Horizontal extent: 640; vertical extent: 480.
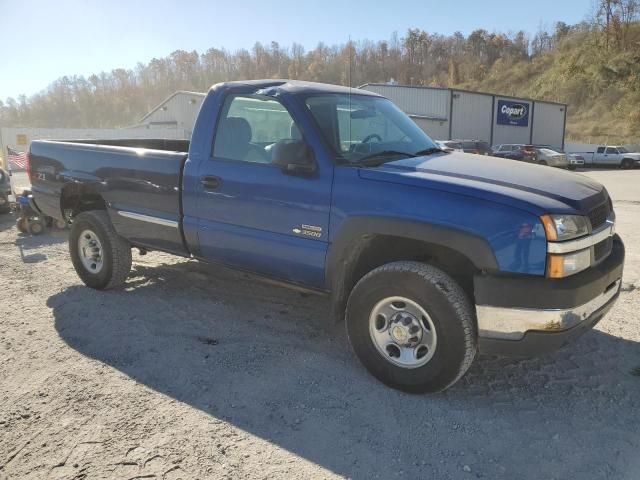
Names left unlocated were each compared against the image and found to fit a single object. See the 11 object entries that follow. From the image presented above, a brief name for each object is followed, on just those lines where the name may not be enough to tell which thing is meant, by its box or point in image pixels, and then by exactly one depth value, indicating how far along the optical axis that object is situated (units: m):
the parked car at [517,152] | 28.83
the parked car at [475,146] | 25.85
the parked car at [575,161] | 32.03
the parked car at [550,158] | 28.84
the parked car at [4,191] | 9.41
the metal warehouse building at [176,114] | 36.84
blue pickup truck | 2.88
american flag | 10.32
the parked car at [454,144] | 24.34
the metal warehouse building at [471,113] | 34.47
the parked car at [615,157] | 31.11
